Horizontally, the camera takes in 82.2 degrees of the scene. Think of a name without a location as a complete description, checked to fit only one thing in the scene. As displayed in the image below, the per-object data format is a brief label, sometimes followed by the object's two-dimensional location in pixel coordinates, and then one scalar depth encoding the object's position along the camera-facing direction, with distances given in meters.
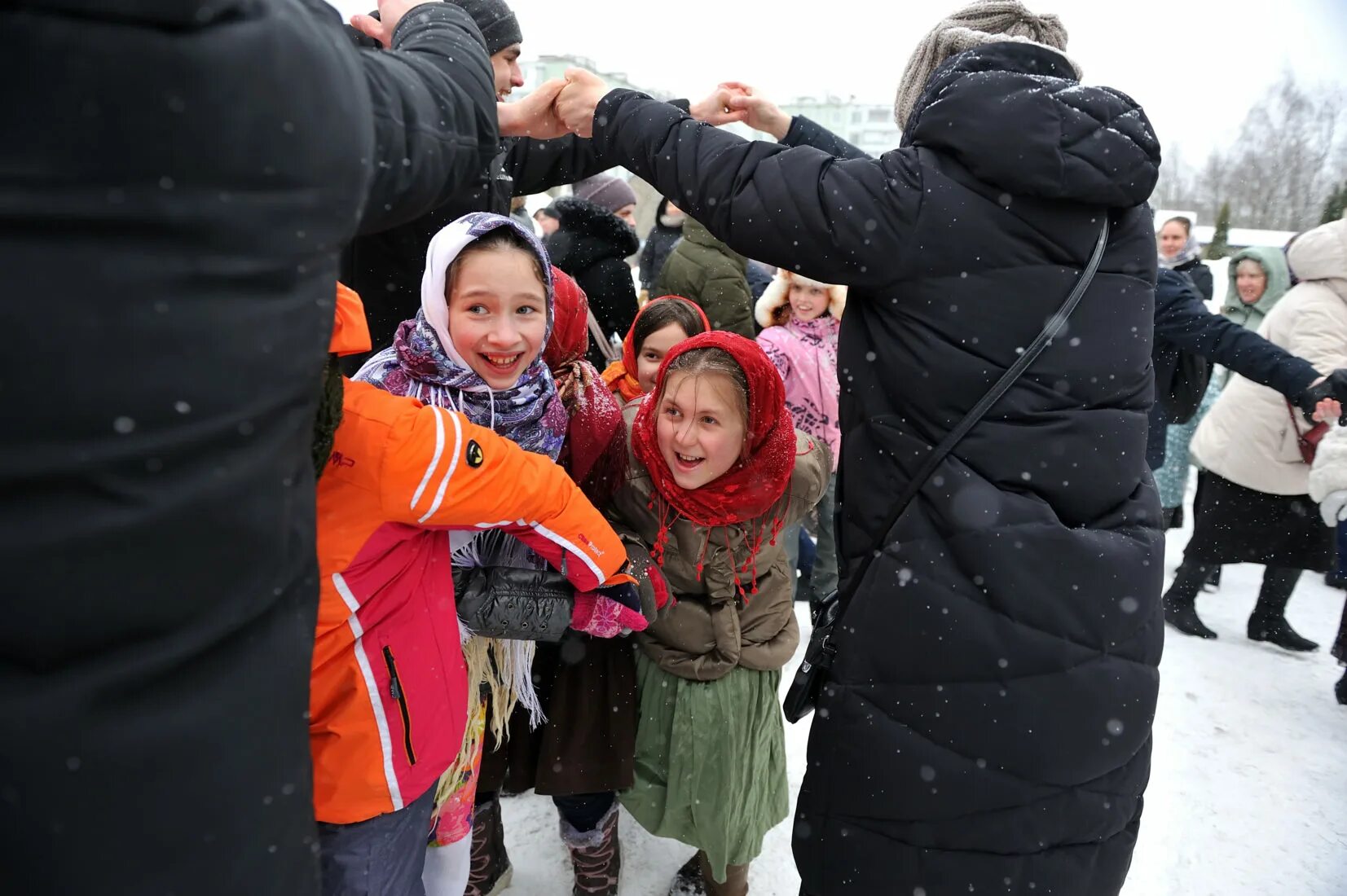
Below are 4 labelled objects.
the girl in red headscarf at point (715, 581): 2.04
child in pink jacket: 4.02
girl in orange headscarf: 3.05
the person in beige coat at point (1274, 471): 3.72
